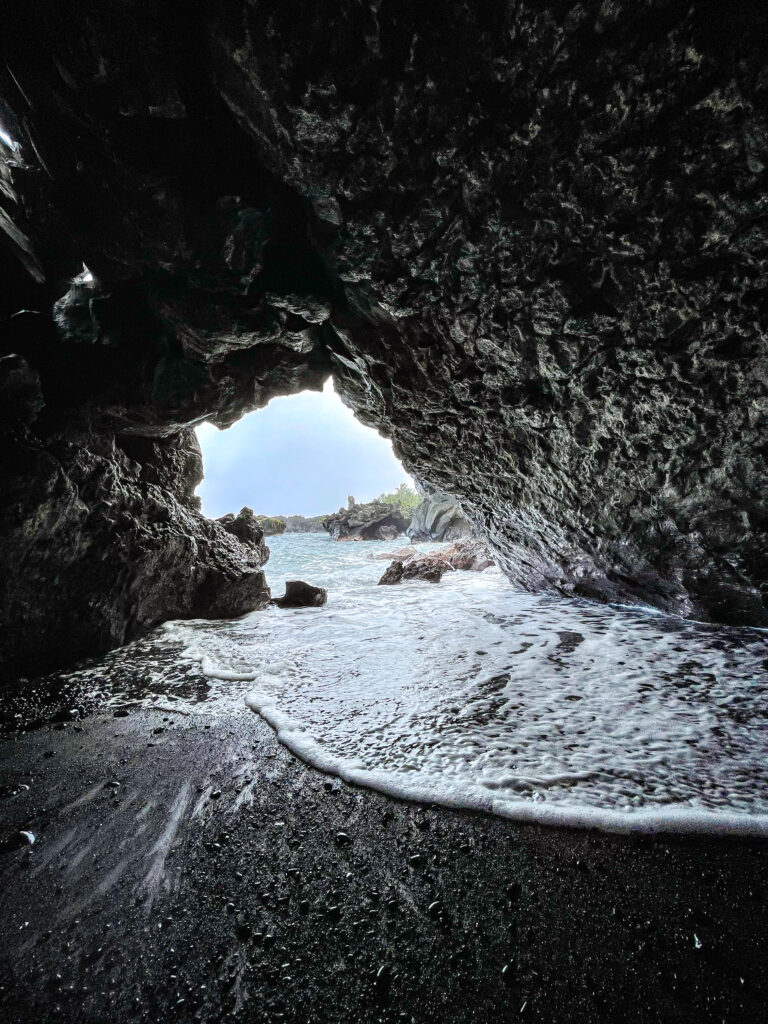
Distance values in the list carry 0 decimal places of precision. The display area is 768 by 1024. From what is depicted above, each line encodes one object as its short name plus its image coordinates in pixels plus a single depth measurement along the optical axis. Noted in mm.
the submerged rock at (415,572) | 10336
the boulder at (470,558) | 11883
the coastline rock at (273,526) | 44469
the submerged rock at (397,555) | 15697
